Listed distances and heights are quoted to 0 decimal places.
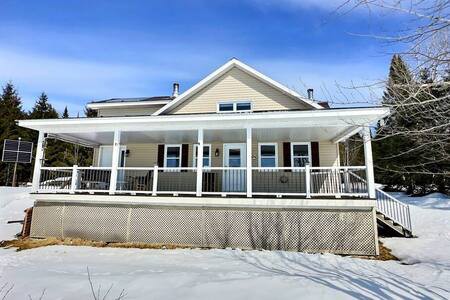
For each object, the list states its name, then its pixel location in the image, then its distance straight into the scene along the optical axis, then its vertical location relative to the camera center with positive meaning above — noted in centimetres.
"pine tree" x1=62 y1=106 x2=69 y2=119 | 4672 +1140
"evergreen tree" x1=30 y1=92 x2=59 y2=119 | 4072 +1064
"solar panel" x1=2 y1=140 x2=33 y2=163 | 2189 +258
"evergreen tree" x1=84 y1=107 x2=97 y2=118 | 4001 +1008
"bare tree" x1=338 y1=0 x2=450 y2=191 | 277 +128
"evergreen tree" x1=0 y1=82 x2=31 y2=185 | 3188 +663
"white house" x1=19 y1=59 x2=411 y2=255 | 952 +41
